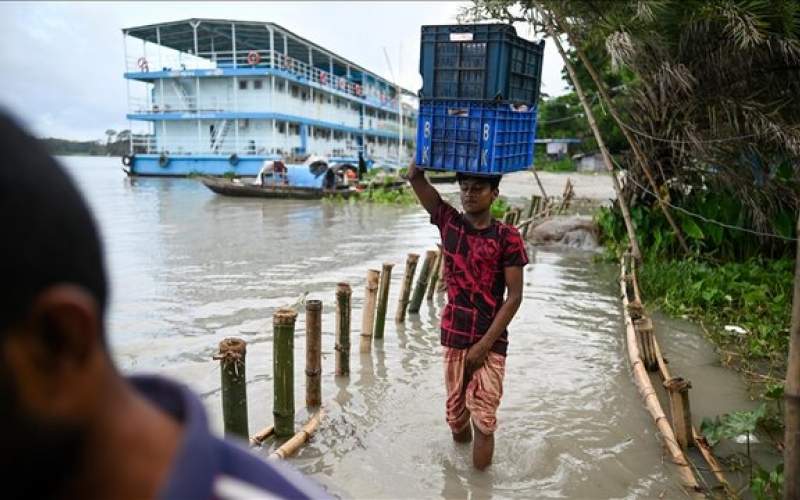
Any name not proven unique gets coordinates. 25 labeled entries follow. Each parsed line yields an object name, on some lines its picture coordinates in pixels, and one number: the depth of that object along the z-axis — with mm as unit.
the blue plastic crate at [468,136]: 3717
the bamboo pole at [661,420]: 3428
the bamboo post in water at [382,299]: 6145
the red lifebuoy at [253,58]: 32750
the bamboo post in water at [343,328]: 4918
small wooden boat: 23031
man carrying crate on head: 3348
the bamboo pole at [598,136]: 8086
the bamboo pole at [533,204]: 14949
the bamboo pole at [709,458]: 3334
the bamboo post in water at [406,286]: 6684
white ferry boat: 33031
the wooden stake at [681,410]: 3654
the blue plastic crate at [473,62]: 3822
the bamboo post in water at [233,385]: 3501
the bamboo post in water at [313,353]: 4262
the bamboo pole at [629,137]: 7965
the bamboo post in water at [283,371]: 3893
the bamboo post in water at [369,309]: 5461
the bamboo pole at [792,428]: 2779
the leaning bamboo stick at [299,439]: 3721
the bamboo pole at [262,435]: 3916
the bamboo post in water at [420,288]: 7328
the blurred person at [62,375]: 592
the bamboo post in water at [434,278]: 8009
